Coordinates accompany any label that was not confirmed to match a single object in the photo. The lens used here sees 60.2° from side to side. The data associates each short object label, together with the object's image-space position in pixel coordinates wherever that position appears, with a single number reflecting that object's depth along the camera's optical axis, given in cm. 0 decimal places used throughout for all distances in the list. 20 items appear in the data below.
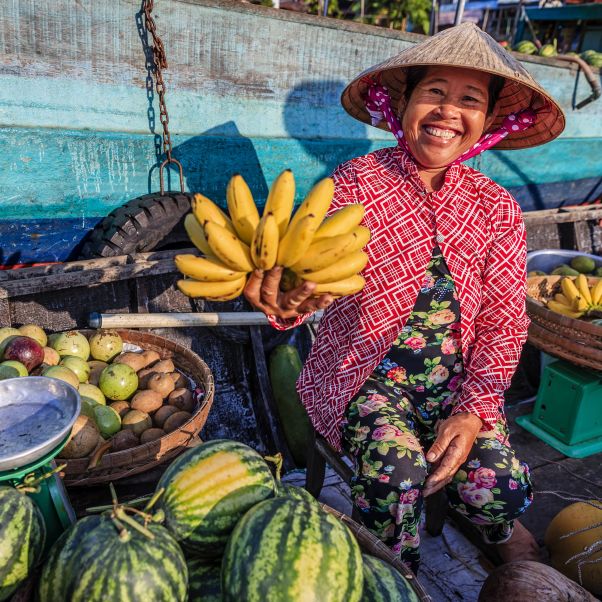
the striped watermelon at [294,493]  121
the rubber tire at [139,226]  306
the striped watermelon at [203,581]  116
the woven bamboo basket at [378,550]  131
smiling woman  190
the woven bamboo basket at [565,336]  285
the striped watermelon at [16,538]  110
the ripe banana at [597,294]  340
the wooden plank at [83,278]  260
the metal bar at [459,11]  394
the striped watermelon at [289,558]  101
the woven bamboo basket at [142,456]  189
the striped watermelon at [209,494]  118
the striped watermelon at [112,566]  99
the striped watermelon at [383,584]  116
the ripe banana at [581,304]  335
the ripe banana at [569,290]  339
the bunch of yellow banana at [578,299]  336
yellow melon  202
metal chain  290
